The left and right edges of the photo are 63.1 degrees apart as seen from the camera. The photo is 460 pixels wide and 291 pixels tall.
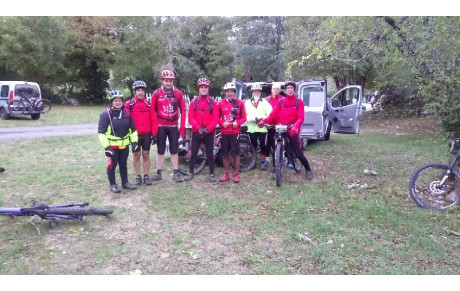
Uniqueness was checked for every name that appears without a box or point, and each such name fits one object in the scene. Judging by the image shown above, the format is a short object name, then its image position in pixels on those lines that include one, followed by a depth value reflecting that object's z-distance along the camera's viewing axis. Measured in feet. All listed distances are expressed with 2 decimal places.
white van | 32.55
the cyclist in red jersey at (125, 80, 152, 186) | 20.80
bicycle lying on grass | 15.42
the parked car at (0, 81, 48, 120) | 53.42
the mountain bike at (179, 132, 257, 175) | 24.99
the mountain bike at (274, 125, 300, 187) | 21.86
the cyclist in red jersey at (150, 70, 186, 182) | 21.33
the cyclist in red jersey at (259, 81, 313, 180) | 22.71
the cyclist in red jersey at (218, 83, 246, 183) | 22.15
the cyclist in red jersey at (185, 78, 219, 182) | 21.86
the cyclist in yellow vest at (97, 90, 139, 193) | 19.24
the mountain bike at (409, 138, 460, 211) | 17.87
